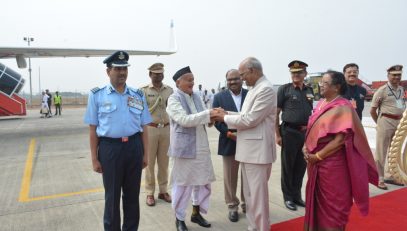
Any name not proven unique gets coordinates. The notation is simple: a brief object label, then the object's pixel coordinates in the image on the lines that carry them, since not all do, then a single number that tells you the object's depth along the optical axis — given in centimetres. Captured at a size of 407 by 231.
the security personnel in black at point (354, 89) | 464
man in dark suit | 375
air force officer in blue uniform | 280
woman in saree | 261
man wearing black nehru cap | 333
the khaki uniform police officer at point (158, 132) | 429
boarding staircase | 1664
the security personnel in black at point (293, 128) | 400
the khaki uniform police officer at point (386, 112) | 491
